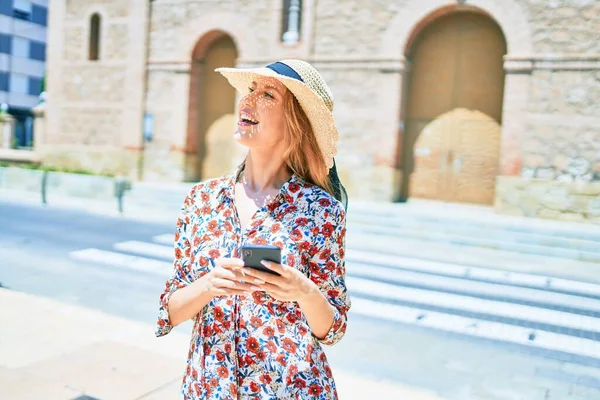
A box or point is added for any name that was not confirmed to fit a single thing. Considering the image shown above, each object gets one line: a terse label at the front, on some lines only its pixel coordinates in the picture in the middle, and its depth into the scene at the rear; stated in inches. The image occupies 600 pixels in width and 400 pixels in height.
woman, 72.2
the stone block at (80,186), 565.0
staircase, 387.2
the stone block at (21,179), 601.3
